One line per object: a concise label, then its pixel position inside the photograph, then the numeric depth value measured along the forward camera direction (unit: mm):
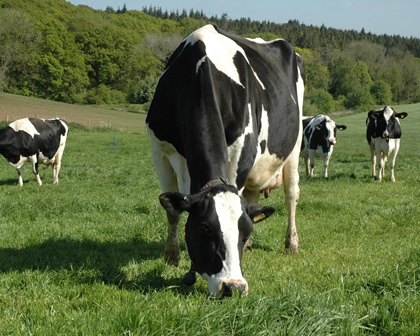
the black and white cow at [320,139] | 19428
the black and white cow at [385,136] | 17312
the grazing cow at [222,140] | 4328
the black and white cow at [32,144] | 17453
